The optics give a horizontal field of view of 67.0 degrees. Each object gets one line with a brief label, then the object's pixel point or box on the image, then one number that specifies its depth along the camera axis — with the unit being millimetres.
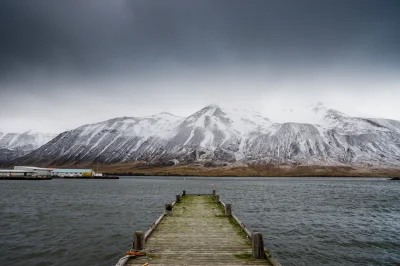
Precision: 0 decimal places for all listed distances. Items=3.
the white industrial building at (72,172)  193725
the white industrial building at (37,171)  183950
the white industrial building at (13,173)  173612
